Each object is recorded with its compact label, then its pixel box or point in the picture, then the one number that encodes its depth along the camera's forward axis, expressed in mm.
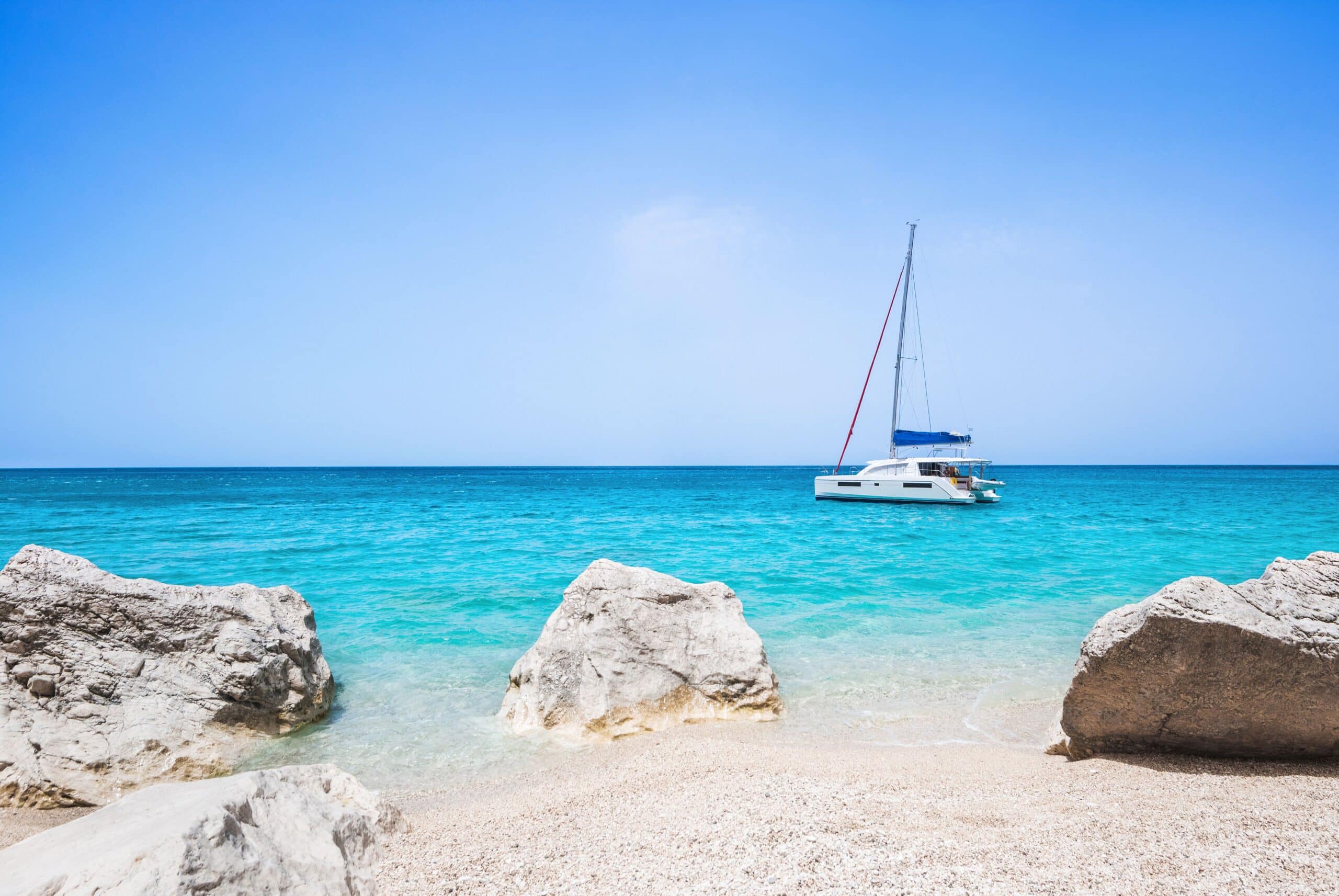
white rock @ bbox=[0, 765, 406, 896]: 2297
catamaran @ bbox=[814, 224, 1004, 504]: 30641
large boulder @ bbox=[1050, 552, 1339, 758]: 4051
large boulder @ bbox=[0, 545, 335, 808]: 4734
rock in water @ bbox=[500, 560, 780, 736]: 5863
